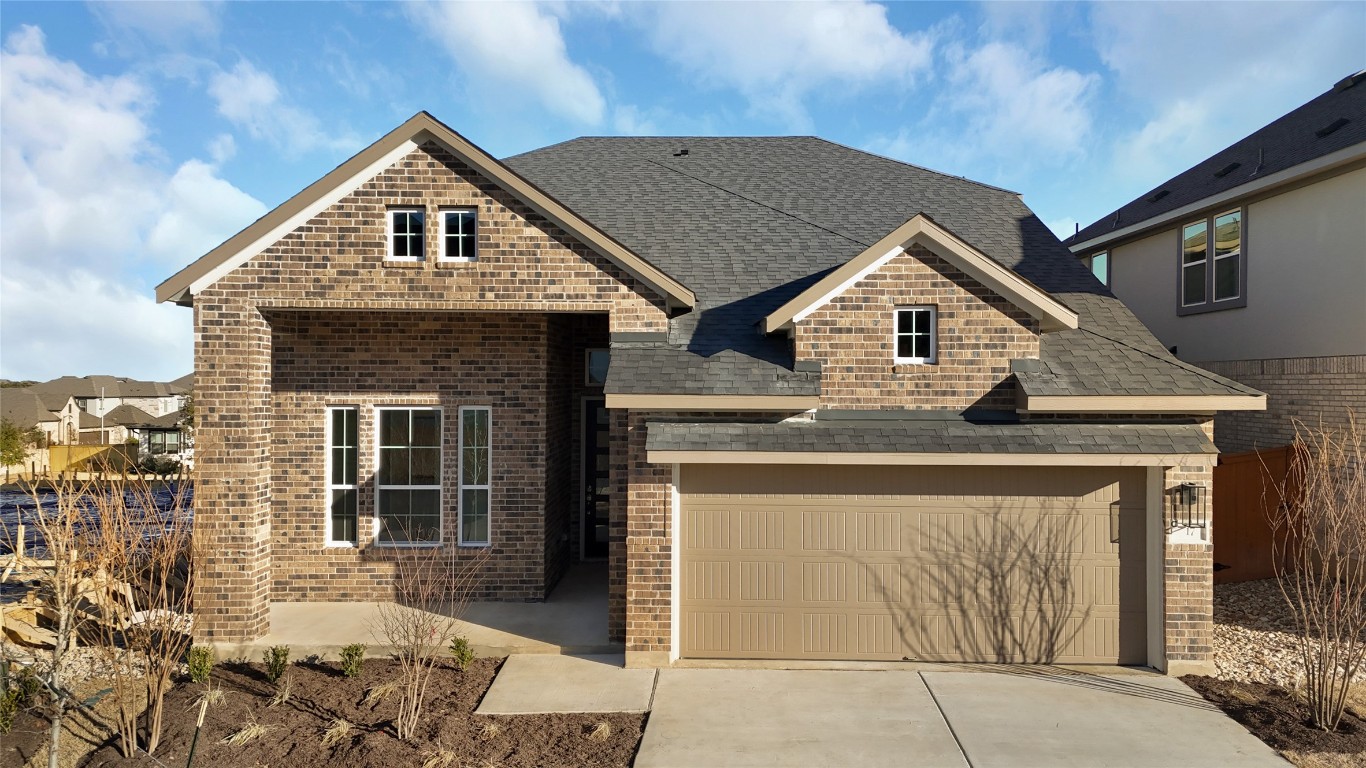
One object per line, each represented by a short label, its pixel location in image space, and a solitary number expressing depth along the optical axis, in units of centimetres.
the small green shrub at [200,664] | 741
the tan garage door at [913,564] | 812
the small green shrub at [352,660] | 768
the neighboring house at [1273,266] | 1106
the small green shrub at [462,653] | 777
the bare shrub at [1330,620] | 654
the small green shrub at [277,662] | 750
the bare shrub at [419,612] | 658
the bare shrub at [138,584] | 616
